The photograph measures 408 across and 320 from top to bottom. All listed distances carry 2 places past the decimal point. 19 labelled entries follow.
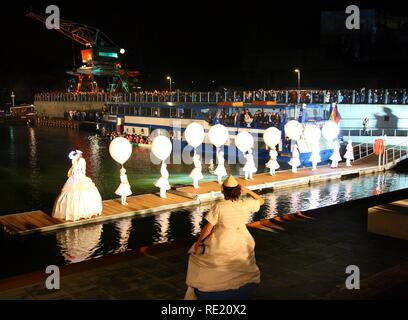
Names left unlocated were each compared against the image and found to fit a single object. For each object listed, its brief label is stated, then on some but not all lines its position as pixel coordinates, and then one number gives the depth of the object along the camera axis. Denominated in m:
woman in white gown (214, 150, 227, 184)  17.78
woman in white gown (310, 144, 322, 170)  21.56
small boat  68.88
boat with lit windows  24.53
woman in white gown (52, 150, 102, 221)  12.56
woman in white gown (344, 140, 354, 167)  22.83
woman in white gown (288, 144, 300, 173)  20.53
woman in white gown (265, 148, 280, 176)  19.57
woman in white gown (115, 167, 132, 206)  14.22
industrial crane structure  73.19
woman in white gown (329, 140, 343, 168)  22.21
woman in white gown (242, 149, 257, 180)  18.53
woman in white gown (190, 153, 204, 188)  16.94
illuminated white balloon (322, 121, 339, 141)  21.77
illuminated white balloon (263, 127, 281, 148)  19.09
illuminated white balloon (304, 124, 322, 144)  21.19
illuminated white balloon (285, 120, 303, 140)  19.86
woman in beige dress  5.25
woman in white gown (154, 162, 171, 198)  15.41
